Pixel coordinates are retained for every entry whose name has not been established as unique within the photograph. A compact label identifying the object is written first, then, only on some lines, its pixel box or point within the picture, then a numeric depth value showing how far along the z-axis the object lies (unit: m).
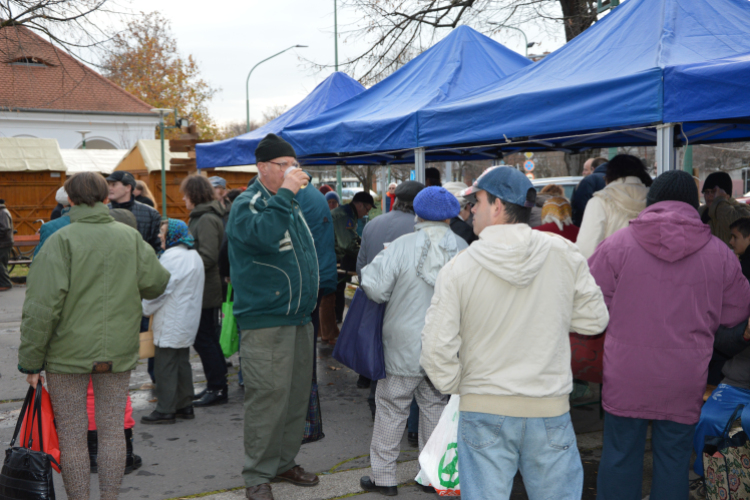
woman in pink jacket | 2.77
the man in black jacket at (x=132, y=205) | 5.38
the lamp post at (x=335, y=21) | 12.62
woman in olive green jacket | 3.15
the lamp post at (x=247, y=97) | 35.15
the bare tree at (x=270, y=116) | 54.07
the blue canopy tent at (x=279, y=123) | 8.11
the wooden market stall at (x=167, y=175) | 21.38
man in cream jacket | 2.19
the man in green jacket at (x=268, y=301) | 3.49
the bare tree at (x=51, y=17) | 10.20
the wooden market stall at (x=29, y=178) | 20.72
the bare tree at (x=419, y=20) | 10.77
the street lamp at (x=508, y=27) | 11.05
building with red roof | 32.50
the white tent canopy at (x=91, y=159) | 25.86
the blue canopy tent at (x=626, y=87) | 3.56
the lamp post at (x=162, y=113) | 12.24
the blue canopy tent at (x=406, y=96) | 5.77
